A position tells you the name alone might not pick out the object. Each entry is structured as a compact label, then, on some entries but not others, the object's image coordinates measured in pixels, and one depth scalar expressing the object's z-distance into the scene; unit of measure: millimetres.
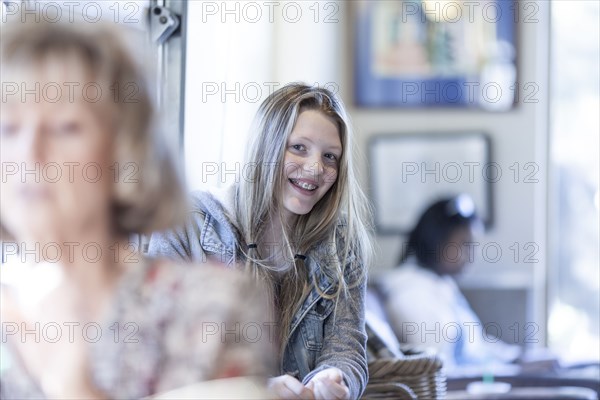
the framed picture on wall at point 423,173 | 6701
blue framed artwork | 6726
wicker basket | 3917
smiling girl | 3619
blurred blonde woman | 2394
